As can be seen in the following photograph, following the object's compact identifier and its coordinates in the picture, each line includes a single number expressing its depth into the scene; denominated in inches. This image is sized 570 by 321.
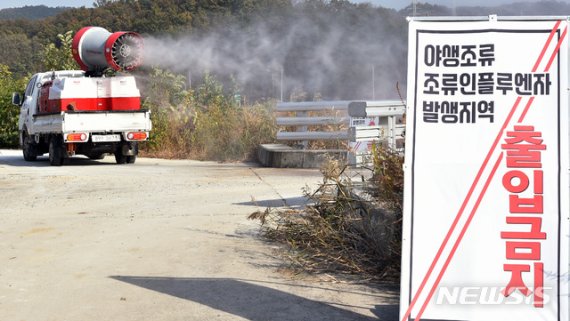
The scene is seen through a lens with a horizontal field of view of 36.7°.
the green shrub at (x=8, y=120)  1072.2
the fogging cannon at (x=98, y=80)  760.3
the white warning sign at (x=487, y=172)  199.3
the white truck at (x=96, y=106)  750.5
